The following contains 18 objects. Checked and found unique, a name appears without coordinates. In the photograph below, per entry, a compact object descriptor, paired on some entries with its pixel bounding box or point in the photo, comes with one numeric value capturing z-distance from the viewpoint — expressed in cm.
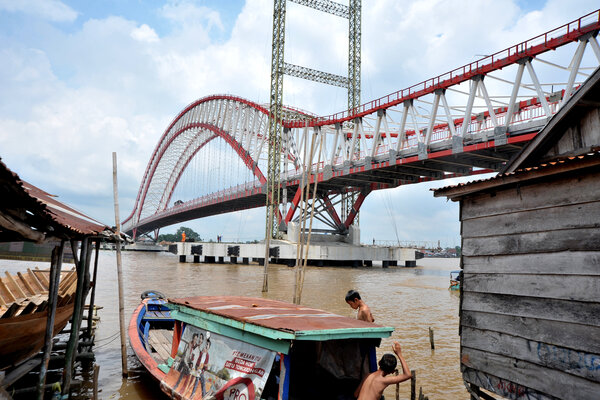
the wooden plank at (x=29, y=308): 578
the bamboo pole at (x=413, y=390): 617
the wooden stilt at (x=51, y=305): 566
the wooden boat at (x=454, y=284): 2395
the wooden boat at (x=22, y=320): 537
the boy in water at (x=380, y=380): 457
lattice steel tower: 3788
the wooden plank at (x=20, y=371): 558
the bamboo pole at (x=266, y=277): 2070
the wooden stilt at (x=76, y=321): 659
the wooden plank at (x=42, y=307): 608
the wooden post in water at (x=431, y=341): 1018
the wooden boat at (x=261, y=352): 468
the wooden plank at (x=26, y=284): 918
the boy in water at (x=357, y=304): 633
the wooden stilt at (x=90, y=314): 954
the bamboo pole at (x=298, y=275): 1076
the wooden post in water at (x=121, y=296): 820
